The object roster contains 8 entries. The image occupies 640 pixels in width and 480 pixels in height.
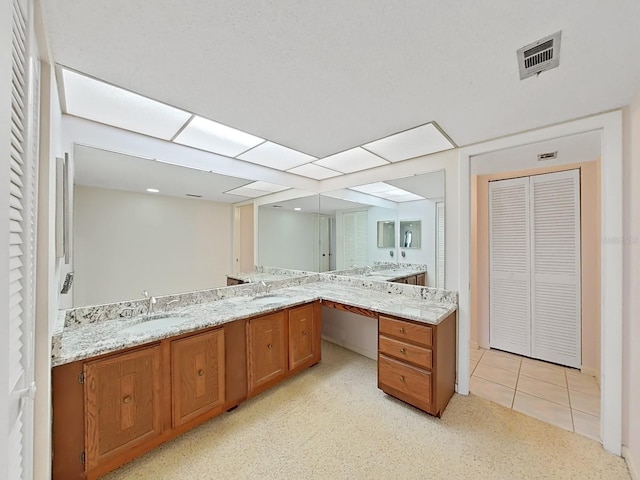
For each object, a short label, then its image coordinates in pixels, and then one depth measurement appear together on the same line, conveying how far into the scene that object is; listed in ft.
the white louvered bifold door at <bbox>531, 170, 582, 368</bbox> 9.06
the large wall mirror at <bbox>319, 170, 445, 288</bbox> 8.77
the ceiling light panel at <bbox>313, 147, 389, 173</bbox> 8.72
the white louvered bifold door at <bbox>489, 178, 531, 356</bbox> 10.02
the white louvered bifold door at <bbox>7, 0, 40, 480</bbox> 2.53
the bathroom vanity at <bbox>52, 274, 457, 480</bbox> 4.58
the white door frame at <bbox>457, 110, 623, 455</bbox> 5.57
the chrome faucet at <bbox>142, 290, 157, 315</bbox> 6.86
